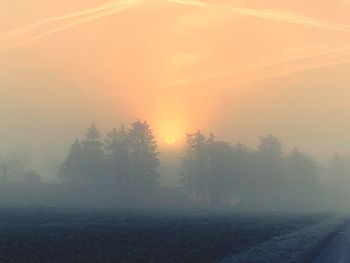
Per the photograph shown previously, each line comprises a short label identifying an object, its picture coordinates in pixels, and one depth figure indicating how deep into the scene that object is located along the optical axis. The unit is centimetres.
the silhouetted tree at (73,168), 18000
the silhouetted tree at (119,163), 17725
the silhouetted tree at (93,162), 17938
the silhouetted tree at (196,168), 18988
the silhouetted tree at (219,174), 19038
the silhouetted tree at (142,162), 17562
